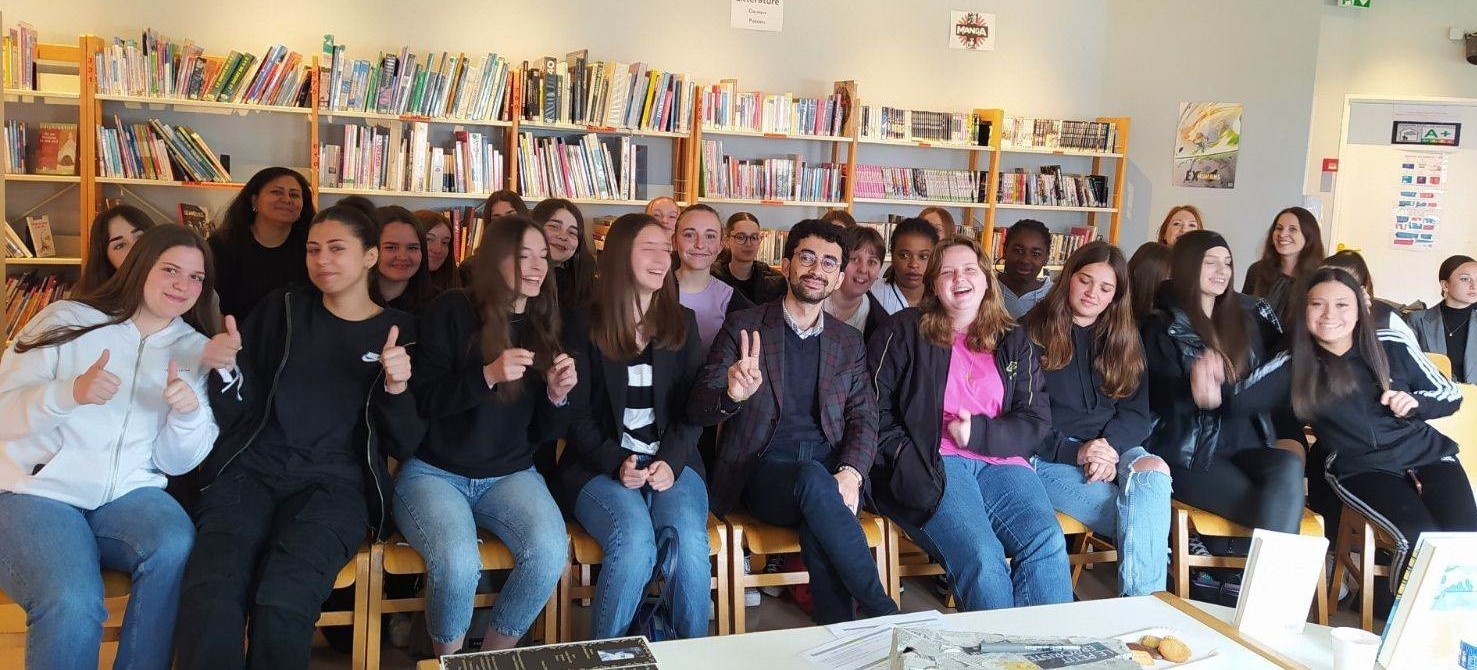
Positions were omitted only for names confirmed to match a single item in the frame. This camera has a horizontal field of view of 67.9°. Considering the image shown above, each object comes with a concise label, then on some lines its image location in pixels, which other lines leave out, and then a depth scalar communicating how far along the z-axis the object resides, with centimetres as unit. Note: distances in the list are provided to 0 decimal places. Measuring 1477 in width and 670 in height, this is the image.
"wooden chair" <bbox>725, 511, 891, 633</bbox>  295
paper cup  206
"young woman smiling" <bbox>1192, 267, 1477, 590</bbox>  338
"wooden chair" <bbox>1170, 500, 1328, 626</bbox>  333
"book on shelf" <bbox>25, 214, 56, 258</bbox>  488
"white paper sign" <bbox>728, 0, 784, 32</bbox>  639
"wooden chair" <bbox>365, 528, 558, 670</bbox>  265
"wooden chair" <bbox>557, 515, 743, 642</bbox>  285
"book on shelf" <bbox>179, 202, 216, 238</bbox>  511
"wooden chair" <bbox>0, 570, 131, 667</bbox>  237
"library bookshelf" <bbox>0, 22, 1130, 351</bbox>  485
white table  202
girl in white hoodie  228
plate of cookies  209
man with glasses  291
